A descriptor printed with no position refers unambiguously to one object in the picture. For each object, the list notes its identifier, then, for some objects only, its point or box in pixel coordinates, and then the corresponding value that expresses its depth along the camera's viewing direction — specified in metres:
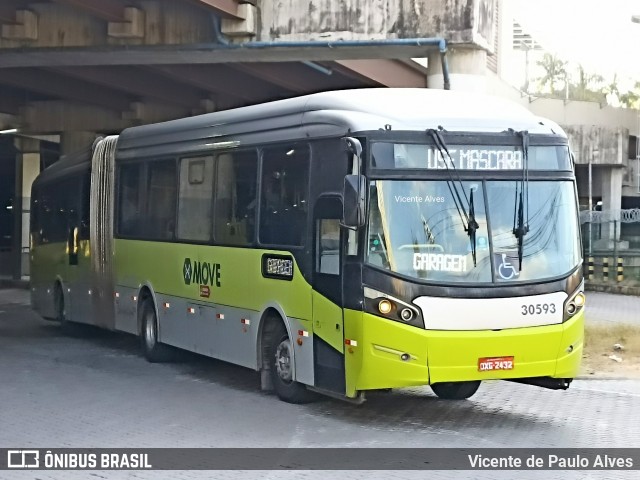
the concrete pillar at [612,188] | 53.00
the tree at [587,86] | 103.54
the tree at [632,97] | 100.17
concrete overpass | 20.88
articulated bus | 11.47
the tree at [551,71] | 112.56
